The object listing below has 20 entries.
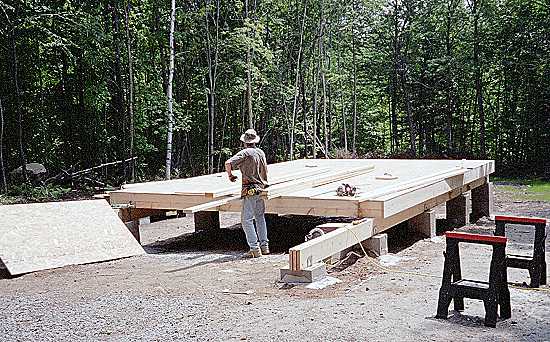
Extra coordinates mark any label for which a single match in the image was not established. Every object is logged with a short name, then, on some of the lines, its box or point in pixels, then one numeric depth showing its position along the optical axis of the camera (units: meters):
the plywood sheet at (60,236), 6.81
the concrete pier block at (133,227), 8.56
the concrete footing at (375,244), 6.91
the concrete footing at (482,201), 11.38
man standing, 7.16
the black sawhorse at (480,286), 4.43
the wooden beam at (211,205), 7.31
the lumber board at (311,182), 7.62
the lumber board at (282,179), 7.86
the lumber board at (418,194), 7.06
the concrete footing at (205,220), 9.80
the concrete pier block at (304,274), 5.69
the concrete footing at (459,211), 10.22
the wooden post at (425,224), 8.52
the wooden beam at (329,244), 5.63
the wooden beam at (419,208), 7.08
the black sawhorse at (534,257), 5.56
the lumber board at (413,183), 7.32
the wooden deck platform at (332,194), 6.66
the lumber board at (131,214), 8.47
